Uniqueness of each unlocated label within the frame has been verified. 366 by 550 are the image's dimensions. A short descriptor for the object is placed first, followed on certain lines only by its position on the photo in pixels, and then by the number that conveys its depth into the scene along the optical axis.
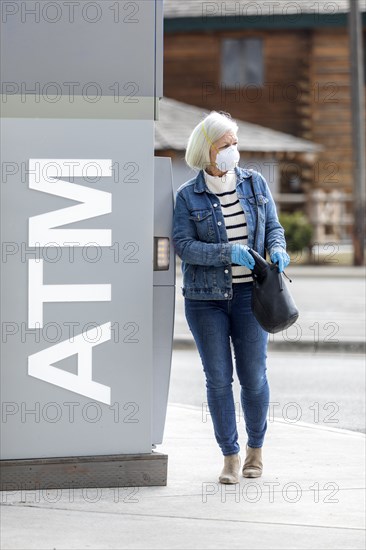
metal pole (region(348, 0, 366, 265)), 56.81
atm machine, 12.88
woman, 13.62
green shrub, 58.93
